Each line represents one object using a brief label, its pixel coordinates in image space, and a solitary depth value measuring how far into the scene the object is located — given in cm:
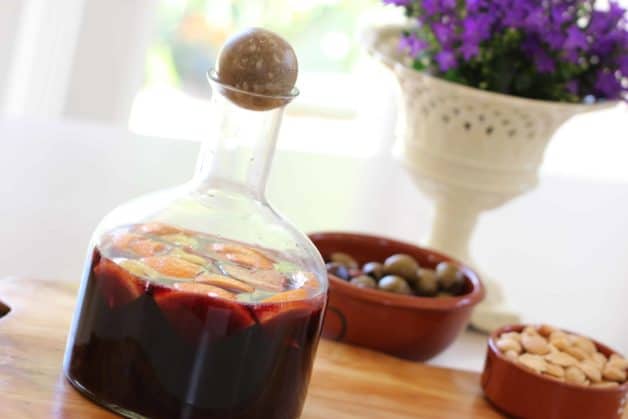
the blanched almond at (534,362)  135
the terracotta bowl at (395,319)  140
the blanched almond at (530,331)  142
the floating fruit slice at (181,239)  122
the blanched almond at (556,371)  135
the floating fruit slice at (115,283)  117
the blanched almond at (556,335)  141
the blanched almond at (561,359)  137
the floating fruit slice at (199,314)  115
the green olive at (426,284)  146
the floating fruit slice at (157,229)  122
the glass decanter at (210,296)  116
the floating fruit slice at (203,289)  116
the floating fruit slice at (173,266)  118
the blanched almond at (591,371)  136
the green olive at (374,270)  147
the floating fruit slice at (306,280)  121
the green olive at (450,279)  148
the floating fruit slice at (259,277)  119
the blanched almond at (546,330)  143
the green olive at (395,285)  143
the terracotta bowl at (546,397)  133
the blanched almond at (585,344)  141
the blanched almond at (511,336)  140
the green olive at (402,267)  147
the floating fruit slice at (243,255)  121
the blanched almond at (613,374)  137
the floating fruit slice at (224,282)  117
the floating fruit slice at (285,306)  117
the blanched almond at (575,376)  135
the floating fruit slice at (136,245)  120
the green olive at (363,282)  143
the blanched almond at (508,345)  138
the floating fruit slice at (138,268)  117
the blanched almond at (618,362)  138
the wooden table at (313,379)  118
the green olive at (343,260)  150
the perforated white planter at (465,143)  150
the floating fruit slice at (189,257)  120
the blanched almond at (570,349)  139
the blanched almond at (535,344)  138
